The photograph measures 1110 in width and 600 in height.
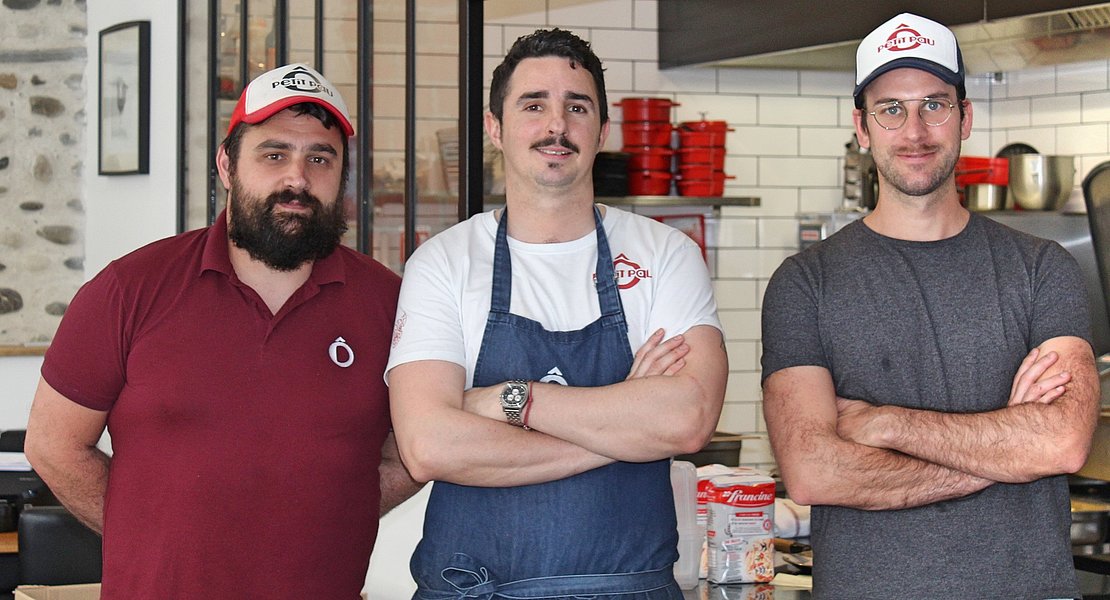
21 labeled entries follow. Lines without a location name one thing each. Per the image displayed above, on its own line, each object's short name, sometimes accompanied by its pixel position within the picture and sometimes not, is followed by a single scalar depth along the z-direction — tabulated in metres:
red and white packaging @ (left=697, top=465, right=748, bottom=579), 2.74
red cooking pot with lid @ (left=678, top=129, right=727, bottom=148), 5.75
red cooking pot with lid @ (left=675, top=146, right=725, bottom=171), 5.75
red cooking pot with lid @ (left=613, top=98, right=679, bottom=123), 5.72
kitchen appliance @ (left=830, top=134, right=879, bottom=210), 5.85
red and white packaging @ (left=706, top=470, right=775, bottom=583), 2.68
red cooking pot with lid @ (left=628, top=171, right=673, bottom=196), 5.72
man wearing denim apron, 2.07
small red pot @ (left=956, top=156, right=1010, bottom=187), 5.75
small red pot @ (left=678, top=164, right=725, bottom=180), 5.77
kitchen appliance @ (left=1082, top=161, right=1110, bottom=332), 3.87
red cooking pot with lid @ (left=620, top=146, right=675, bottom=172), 5.70
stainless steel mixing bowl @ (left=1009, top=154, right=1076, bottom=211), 5.60
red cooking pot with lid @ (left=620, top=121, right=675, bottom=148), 5.70
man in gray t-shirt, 2.09
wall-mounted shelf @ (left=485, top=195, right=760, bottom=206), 5.62
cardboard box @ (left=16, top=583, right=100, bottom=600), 2.70
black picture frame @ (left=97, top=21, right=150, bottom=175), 4.80
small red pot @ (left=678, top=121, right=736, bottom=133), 5.75
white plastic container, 2.69
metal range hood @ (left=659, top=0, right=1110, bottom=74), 4.59
